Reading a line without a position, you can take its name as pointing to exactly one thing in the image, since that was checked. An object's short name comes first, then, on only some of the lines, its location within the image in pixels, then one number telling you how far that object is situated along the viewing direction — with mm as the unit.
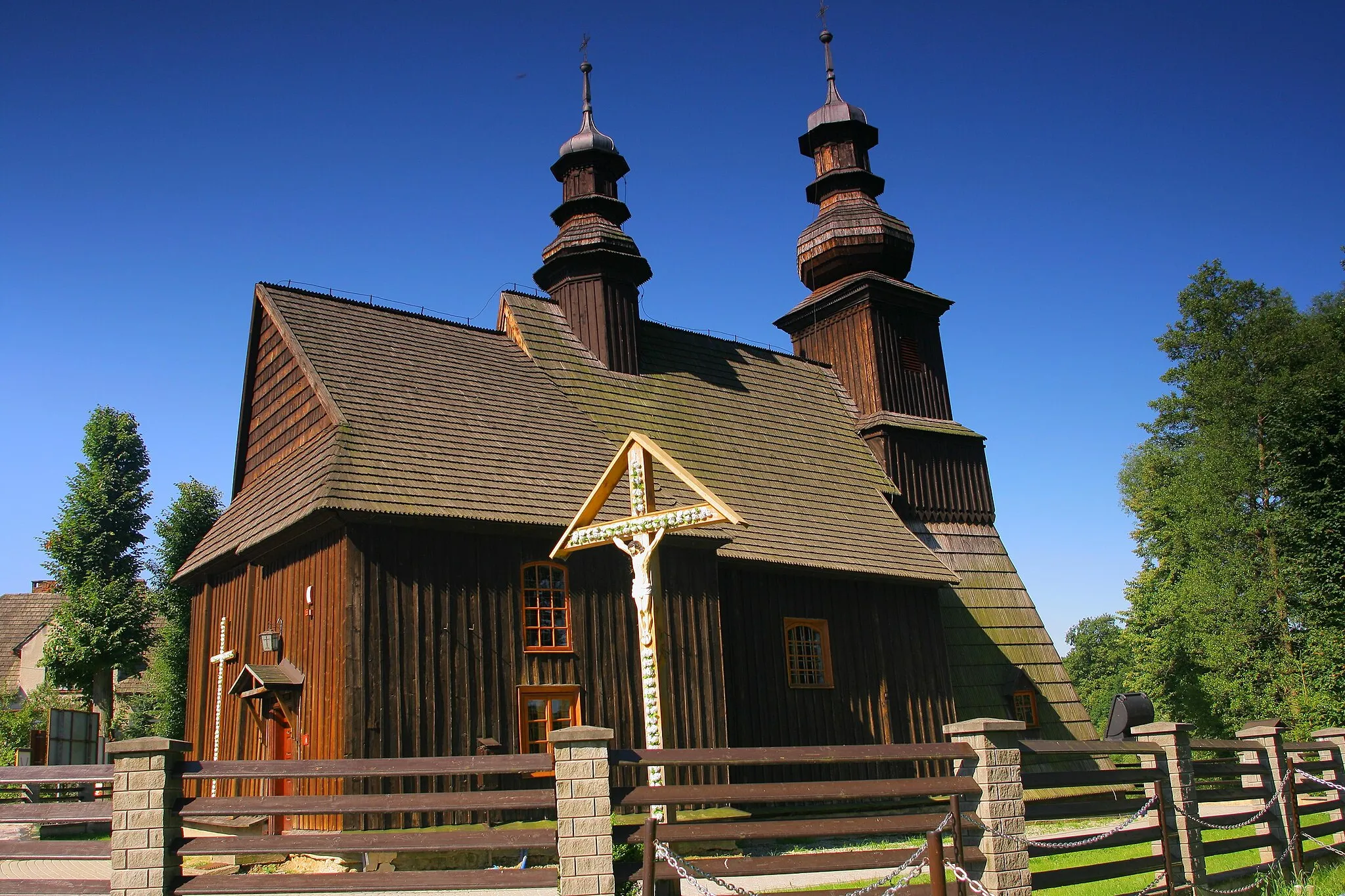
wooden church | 13781
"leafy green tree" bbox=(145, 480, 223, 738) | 27109
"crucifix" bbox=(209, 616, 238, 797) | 16531
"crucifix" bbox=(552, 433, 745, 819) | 9305
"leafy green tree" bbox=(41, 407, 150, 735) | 29078
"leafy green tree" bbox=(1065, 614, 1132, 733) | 60188
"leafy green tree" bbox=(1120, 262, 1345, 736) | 22859
